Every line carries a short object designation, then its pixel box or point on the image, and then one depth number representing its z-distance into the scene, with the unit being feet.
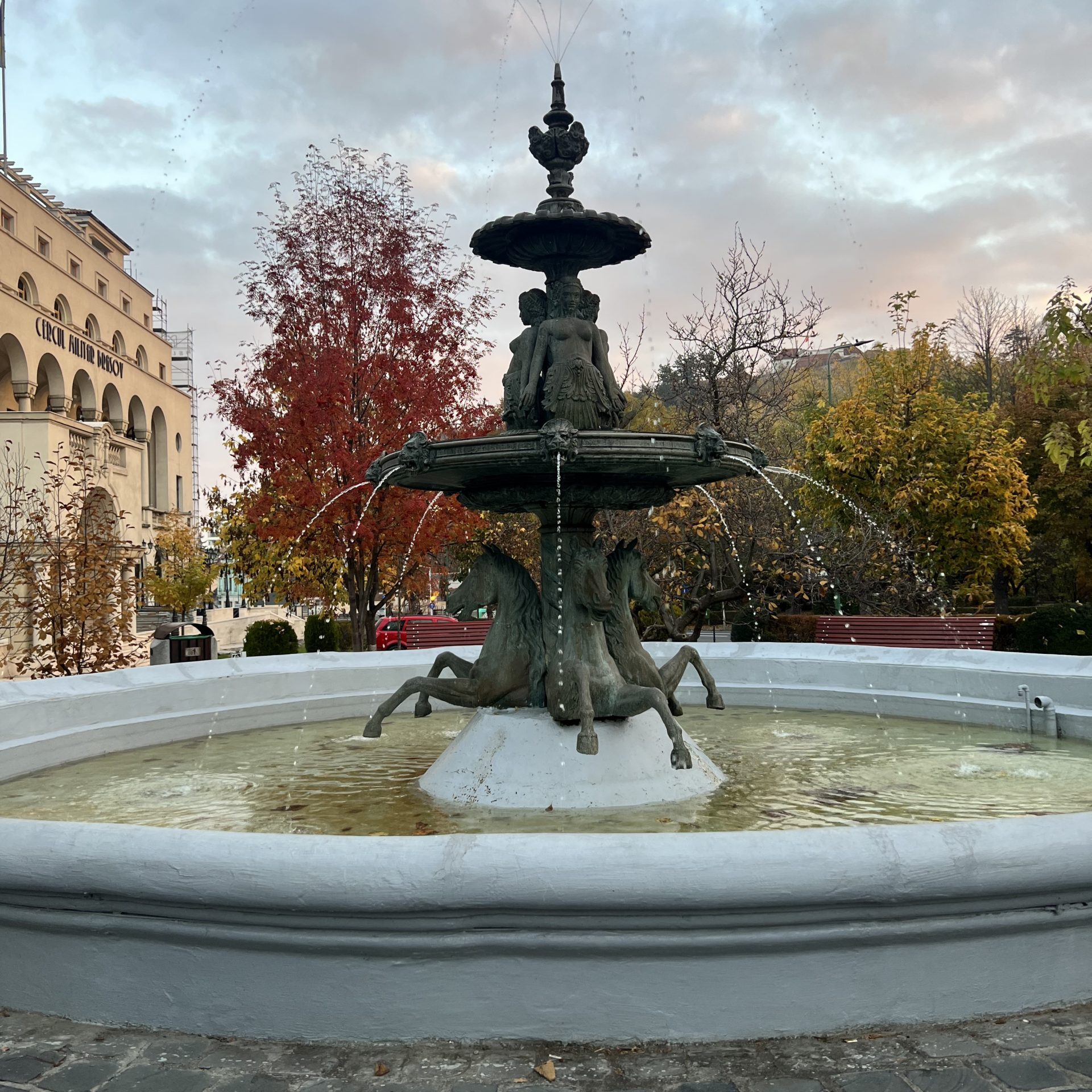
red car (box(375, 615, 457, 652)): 82.79
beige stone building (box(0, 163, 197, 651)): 119.14
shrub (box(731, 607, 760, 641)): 60.23
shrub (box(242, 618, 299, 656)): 62.59
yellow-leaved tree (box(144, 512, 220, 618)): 130.41
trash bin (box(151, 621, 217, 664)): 49.57
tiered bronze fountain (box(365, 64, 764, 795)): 20.07
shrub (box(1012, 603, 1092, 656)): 46.62
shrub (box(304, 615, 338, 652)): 71.51
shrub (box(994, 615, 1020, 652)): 56.75
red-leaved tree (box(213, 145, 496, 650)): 48.21
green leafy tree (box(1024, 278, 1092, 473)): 43.47
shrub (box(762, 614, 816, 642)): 59.93
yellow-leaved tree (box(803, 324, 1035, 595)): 71.67
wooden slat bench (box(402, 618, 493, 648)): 41.27
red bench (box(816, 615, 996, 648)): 38.24
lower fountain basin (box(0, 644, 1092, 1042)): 10.36
